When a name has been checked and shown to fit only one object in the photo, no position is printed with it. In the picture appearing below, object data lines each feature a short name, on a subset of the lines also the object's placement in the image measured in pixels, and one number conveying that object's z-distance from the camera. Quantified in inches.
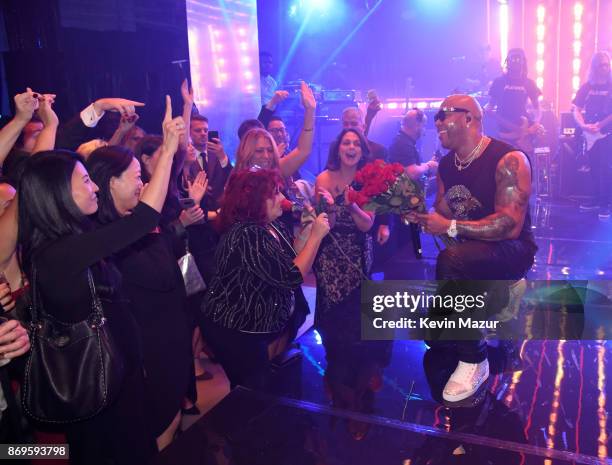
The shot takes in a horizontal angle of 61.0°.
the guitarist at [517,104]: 370.6
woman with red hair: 127.5
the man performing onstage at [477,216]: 135.2
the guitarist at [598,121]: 358.3
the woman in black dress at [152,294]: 107.3
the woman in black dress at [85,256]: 83.3
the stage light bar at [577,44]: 589.9
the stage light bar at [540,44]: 616.0
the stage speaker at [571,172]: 402.9
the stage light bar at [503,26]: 644.1
